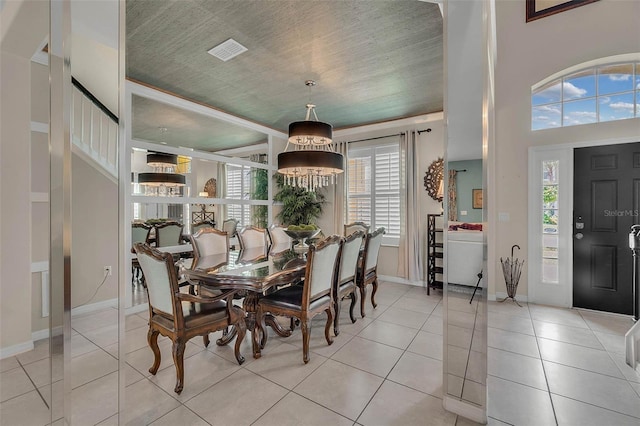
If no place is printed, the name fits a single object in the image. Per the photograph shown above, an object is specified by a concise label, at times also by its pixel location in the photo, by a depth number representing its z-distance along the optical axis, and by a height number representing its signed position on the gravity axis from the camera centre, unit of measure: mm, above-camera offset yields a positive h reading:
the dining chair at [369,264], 3377 -649
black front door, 3197 -140
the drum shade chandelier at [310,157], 2992 +592
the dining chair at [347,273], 2842 -657
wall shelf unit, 4230 -629
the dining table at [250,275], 2199 -511
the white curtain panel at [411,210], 4684 +20
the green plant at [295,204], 5473 +145
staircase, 1222 +385
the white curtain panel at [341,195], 5426 +318
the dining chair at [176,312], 1951 -761
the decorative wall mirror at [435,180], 4449 +506
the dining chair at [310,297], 2328 -768
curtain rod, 4641 +1339
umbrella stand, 3762 -839
